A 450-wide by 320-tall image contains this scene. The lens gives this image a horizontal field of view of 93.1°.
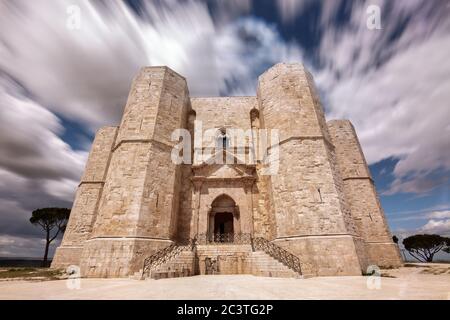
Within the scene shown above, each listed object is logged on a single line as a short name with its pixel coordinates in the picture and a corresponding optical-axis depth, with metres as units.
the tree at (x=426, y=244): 33.38
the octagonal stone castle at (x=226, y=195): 10.78
